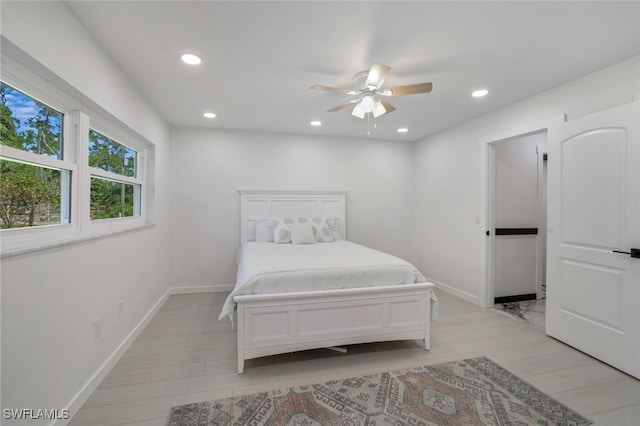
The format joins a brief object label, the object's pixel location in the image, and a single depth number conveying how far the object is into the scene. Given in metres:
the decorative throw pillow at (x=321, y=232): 3.93
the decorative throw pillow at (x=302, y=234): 3.72
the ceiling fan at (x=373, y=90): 2.02
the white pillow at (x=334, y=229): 4.11
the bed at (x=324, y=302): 2.10
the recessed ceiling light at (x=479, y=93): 2.75
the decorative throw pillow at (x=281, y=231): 3.78
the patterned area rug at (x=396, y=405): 1.62
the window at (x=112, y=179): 2.17
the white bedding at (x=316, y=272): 2.14
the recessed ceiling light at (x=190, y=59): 2.10
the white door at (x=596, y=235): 2.08
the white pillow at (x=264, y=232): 3.89
